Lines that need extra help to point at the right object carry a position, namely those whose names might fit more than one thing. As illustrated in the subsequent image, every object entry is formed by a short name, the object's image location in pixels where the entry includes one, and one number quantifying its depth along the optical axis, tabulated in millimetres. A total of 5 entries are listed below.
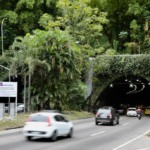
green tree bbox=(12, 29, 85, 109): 44281
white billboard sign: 35062
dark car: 35594
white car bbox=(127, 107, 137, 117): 59881
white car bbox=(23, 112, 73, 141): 21156
